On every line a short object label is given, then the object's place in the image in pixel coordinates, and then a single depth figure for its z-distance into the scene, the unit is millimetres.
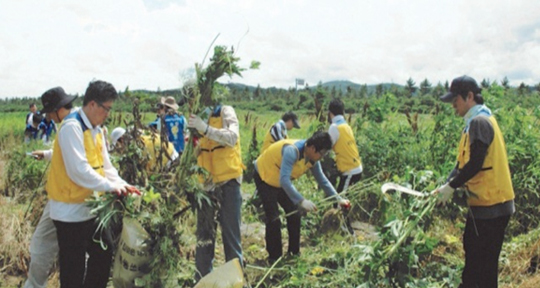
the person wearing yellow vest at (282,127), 6988
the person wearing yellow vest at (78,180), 2955
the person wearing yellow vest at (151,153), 3619
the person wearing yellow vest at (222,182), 3883
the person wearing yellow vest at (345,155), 6008
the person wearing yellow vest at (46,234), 3400
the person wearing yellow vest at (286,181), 4406
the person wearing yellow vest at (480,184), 3258
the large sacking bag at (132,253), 3080
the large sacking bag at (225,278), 3215
